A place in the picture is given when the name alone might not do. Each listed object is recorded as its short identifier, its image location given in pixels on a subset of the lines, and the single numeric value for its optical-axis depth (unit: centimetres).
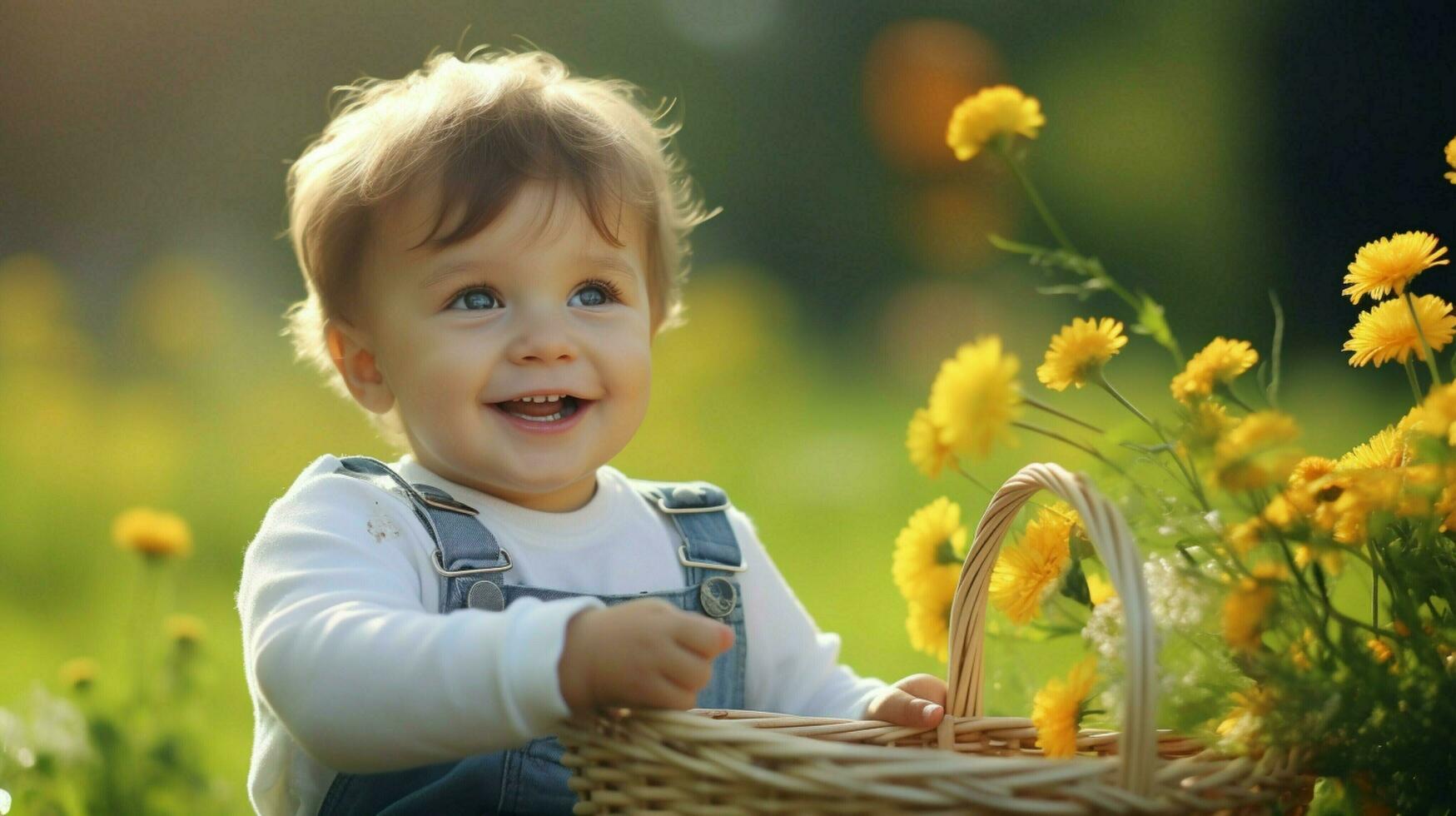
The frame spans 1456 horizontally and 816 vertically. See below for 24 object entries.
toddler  154
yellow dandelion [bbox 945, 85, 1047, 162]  156
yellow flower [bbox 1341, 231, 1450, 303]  152
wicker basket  144
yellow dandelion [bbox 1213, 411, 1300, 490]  146
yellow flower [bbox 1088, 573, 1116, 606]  158
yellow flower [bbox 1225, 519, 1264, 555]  148
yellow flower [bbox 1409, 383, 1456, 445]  147
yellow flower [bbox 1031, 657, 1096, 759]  151
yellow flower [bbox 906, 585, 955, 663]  162
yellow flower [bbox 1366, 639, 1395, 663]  150
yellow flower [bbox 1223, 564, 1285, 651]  146
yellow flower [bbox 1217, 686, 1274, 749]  148
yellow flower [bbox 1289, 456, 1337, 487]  152
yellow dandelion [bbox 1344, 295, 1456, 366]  153
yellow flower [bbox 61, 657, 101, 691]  172
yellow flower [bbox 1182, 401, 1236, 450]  148
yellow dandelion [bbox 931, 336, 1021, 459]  147
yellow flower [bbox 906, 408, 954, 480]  153
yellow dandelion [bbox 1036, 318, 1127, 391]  153
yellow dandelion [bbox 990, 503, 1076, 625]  156
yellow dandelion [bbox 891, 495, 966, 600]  161
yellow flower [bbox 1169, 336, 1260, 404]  151
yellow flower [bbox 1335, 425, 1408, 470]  153
